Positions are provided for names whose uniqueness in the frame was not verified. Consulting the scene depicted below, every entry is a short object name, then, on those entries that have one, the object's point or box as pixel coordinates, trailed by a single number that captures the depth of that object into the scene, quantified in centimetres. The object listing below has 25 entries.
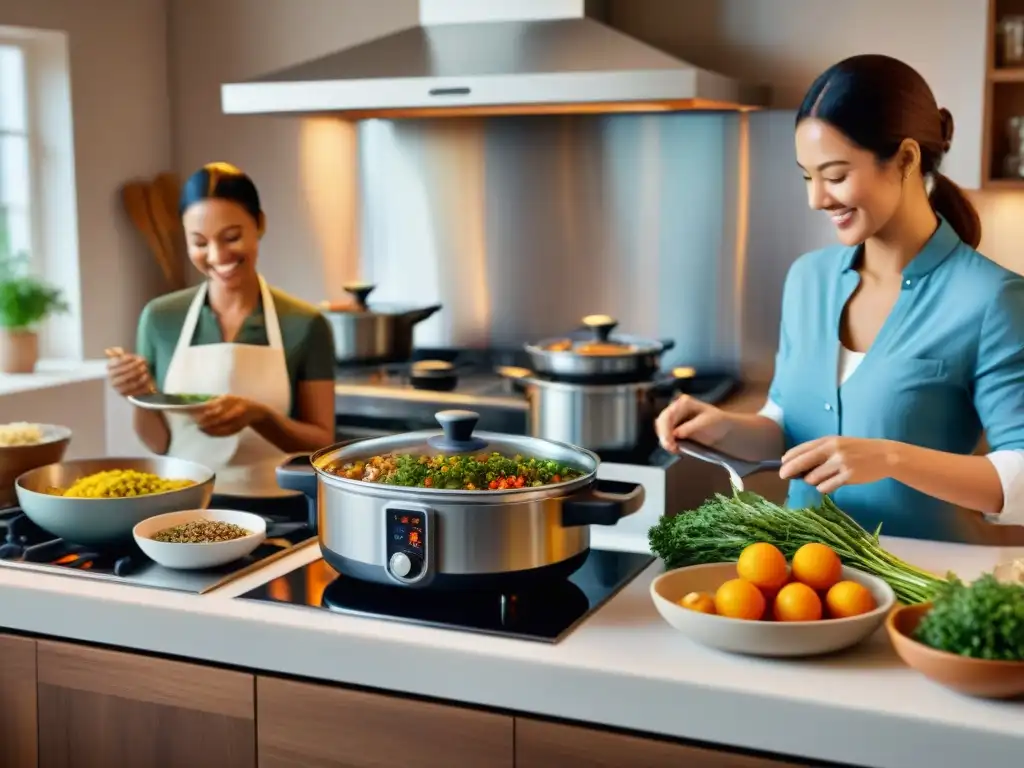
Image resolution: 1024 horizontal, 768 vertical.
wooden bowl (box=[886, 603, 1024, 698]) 130
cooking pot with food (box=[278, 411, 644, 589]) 158
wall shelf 331
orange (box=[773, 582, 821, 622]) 146
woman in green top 252
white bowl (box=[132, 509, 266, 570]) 177
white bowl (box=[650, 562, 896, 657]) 142
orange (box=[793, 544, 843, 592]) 152
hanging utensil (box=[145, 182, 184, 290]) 441
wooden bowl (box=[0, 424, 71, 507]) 218
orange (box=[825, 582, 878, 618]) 146
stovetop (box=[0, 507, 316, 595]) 176
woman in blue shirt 187
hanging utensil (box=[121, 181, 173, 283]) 436
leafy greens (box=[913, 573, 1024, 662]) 131
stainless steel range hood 321
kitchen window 411
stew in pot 163
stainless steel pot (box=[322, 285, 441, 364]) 392
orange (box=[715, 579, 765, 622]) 146
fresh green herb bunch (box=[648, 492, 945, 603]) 163
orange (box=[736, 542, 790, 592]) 151
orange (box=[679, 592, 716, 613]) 149
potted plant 396
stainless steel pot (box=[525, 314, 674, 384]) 321
